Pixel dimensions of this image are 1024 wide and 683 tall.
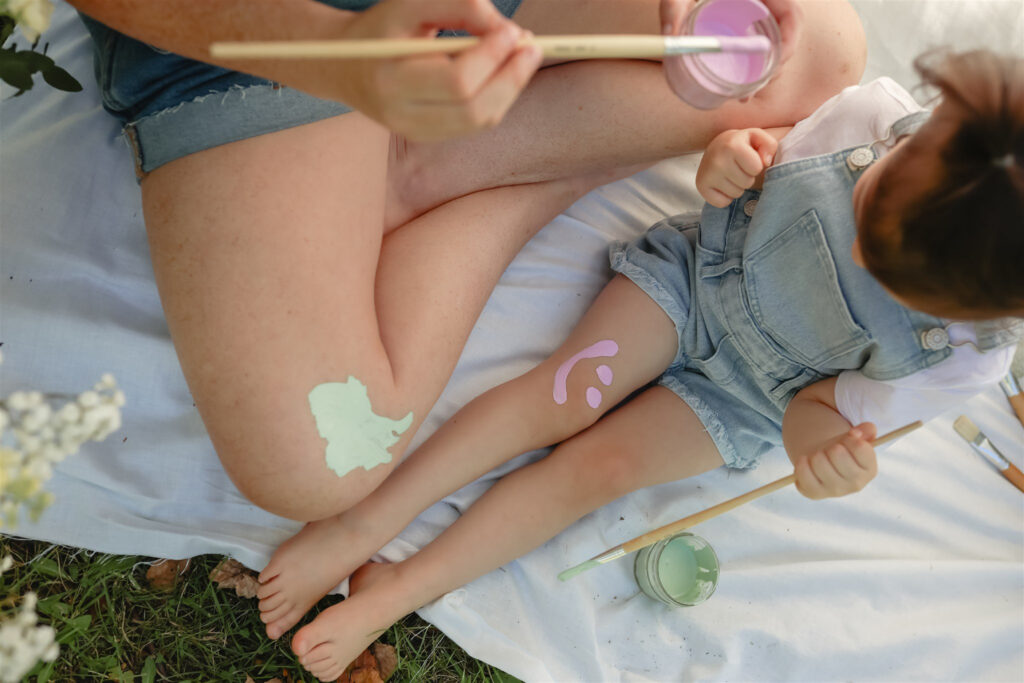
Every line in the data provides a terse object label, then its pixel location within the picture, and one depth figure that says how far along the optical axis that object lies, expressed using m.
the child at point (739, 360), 0.87
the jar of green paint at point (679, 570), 1.18
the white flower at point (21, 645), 0.46
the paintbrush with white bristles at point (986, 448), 1.34
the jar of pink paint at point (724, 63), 0.85
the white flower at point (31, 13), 0.52
